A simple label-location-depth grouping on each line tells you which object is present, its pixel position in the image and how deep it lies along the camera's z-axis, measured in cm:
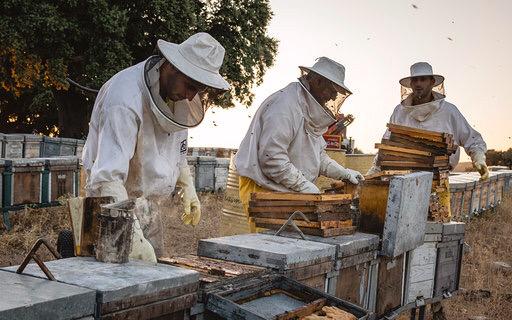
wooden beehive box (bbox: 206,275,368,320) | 283
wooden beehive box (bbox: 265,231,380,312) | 417
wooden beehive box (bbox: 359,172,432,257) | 476
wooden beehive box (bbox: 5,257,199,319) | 240
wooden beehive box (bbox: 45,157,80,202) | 1055
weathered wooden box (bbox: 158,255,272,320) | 291
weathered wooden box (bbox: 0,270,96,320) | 204
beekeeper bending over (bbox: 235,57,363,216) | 505
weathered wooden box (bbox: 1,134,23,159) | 1850
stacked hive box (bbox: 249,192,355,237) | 429
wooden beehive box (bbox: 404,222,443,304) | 546
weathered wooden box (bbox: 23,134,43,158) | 1972
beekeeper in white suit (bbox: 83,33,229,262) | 342
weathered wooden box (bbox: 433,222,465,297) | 589
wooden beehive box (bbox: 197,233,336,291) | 349
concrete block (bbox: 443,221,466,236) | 587
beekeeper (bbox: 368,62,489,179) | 694
